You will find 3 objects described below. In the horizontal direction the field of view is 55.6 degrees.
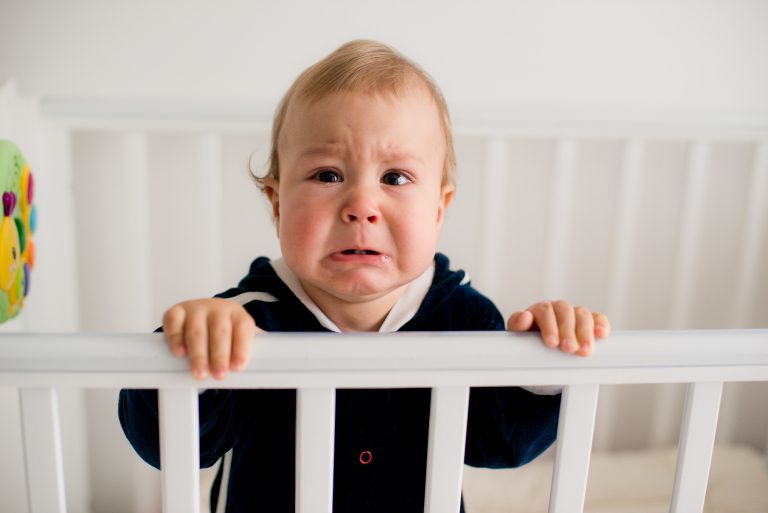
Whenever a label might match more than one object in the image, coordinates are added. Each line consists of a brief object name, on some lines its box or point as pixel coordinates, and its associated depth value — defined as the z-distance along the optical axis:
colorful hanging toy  0.81
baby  0.62
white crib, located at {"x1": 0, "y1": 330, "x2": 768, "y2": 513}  0.47
